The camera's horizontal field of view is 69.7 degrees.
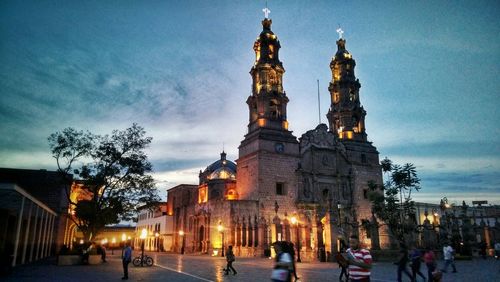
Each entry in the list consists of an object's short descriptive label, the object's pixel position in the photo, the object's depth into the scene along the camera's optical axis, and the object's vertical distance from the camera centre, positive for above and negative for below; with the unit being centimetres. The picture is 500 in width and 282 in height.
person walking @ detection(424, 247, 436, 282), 1170 -112
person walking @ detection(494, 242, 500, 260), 2576 -175
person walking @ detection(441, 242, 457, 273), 1560 -124
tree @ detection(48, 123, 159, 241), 2509 +337
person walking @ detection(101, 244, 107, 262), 2467 -181
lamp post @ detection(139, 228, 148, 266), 2118 -53
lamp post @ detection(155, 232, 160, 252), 5662 -238
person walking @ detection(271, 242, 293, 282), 622 -71
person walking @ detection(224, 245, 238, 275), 1611 -137
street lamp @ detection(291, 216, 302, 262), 2424 +14
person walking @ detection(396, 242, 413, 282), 1164 -113
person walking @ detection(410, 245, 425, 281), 1195 -113
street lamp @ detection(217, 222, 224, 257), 3594 -36
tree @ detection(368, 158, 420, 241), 2692 +185
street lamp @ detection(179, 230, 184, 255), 4442 -96
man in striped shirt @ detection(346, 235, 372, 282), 622 -66
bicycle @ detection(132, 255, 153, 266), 2221 -210
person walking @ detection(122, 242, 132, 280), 1437 -123
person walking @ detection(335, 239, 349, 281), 1258 -134
